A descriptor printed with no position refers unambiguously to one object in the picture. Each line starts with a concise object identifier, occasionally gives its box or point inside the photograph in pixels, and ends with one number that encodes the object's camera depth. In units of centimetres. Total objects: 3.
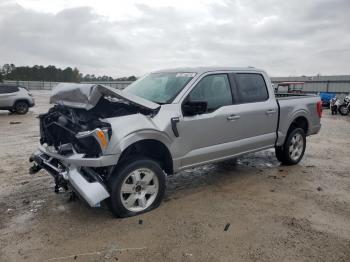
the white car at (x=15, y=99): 1634
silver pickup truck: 383
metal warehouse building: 2955
